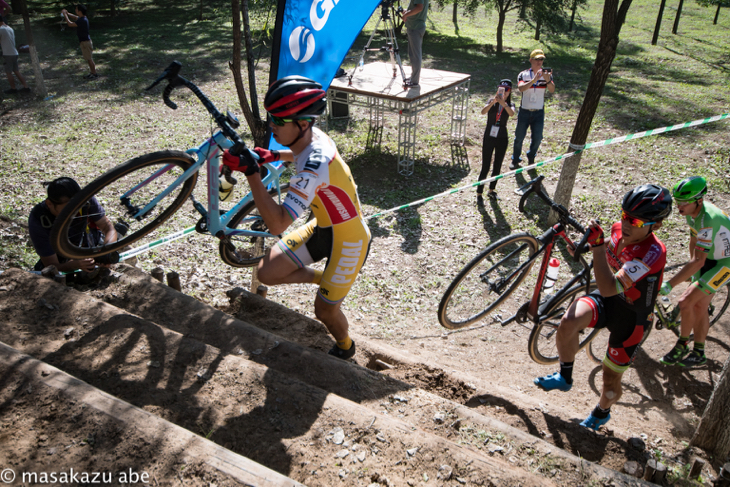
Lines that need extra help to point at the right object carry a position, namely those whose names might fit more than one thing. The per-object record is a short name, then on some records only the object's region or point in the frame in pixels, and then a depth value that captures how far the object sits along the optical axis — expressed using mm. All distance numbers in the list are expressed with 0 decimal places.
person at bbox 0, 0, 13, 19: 16375
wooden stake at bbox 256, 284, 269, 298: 5544
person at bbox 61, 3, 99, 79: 14719
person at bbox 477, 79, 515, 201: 8523
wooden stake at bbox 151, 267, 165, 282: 5301
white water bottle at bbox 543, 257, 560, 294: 4832
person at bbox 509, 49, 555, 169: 9078
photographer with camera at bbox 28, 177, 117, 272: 4391
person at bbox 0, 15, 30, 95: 12951
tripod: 10234
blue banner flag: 4605
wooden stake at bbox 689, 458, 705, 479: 3234
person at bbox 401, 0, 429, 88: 9461
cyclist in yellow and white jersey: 3441
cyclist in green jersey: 4902
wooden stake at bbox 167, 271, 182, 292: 5297
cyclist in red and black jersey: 3840
